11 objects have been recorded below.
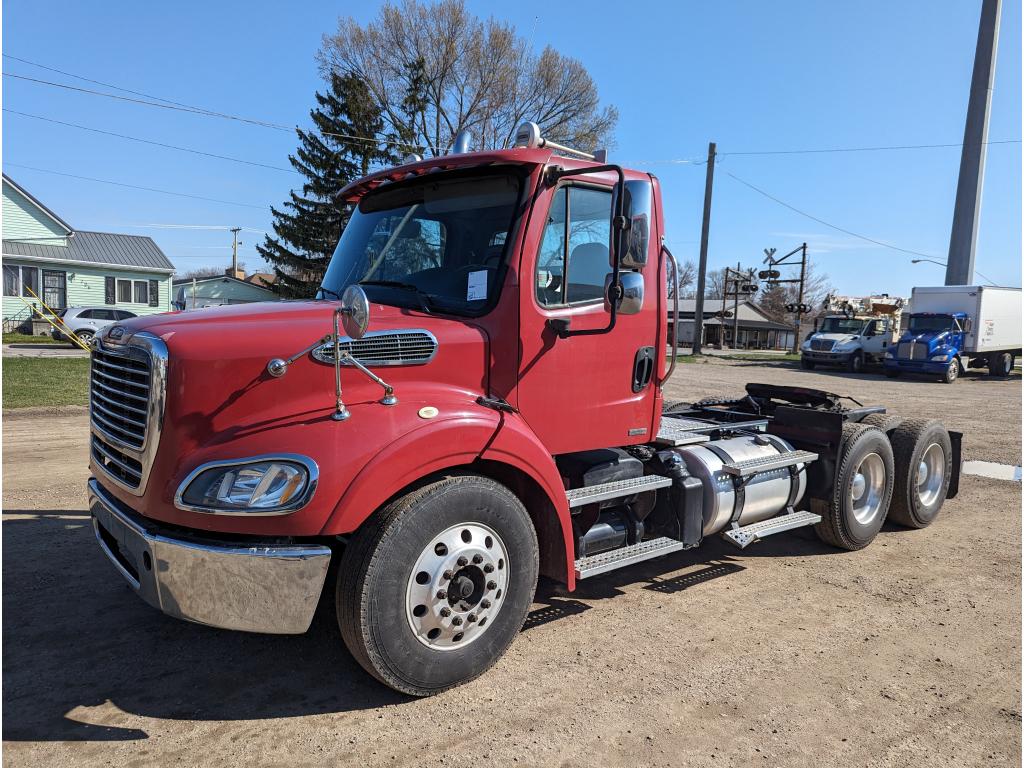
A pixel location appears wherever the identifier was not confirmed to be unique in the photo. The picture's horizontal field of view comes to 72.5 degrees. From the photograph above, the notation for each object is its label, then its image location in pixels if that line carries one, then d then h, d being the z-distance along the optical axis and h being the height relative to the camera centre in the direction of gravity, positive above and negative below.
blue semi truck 24.66 +0.57
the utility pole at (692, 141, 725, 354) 33.56 +5.45
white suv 24.56 -0.61
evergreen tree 24.30 +5.49
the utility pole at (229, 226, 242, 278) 61.55 +5.78
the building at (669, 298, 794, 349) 69.44 +0.76
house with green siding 28.67 +1.49
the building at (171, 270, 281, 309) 45.56 +1.38
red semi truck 2.85 -0.52
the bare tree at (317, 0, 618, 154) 29.97 +10.88
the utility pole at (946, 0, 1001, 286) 31.52 +8.22
